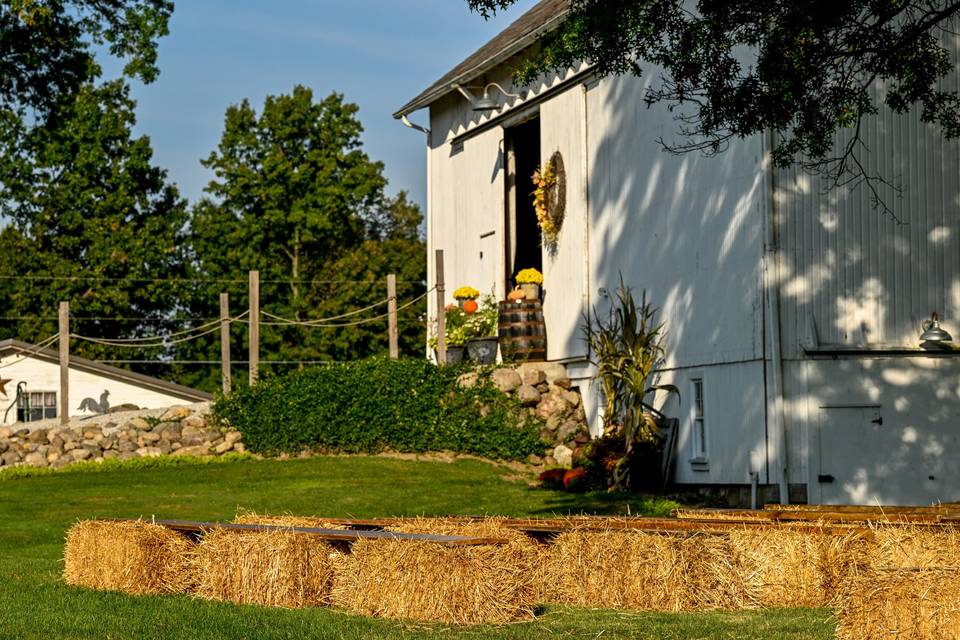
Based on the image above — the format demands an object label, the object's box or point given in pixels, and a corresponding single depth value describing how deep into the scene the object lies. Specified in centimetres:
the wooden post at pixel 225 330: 3232
